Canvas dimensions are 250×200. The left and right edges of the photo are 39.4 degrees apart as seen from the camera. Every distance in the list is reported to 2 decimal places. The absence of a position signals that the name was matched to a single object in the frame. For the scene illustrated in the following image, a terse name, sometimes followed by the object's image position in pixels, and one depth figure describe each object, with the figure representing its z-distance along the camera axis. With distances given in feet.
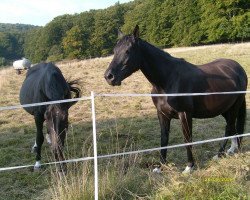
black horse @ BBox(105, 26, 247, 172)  16.09
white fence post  11.18
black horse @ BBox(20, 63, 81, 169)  15.96
